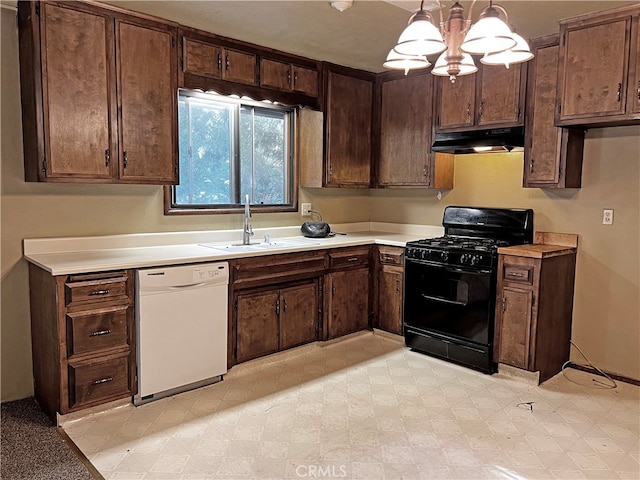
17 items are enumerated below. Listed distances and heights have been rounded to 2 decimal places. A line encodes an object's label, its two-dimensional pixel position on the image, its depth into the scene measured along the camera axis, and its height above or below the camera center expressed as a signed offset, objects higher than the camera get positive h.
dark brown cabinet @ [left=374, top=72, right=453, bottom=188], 4.21 +0.57
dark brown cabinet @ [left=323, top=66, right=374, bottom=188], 4.23 +0.64
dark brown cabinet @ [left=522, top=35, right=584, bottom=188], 3.32 +0.45
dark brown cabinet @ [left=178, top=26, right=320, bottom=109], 3.27 +0.95
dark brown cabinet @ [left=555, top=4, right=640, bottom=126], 2.88 +0.83
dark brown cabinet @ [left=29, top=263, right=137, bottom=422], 2.59 -0.83
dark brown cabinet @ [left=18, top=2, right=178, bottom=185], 2.68 +0.60
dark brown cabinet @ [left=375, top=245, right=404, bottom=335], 4.12 -0.81
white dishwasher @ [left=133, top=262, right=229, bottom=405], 2.85 -0.84
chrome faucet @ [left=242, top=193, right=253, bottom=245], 3.73 -0.24
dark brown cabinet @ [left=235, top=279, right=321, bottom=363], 3.40 -0.94
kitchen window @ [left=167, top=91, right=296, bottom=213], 3.64 +0.33
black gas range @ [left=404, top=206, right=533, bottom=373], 3.46 -0.67
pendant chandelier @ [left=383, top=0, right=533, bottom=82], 1.77 +0.61
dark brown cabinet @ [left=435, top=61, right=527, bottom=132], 3.57 +0.79
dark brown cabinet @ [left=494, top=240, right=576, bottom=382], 3.25 -0.76
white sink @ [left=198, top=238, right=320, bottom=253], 3.44 -0.39
